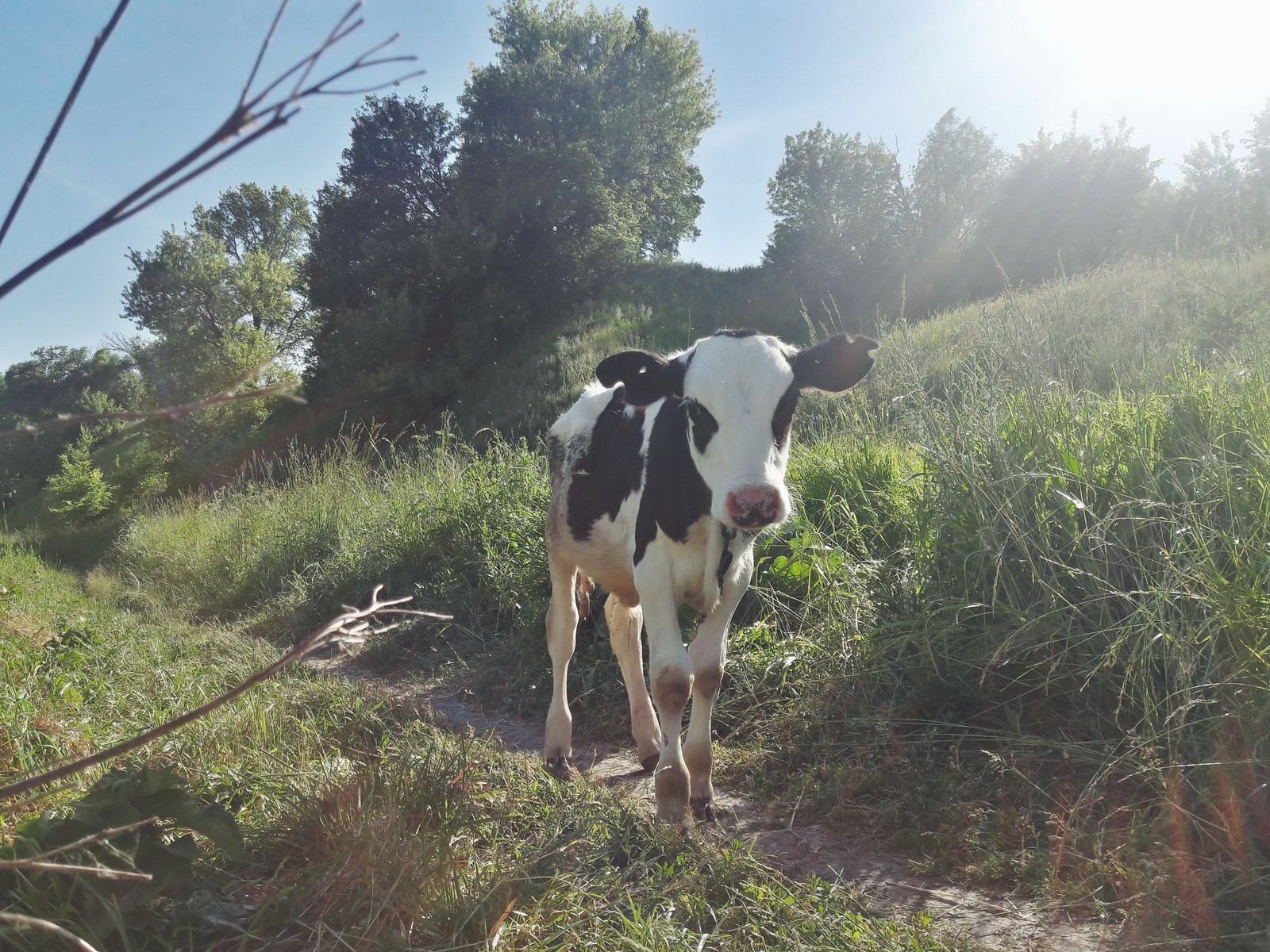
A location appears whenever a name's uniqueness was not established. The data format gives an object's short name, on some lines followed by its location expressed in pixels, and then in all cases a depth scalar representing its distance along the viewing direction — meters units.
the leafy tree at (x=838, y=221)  26.70
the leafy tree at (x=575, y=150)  24.64
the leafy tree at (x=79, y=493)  20.98
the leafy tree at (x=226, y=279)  29.31
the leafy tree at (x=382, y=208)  24.69
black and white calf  3.21
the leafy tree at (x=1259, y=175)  10.42
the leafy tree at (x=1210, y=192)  10.20
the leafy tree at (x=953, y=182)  28.59
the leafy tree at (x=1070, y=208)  22.02
